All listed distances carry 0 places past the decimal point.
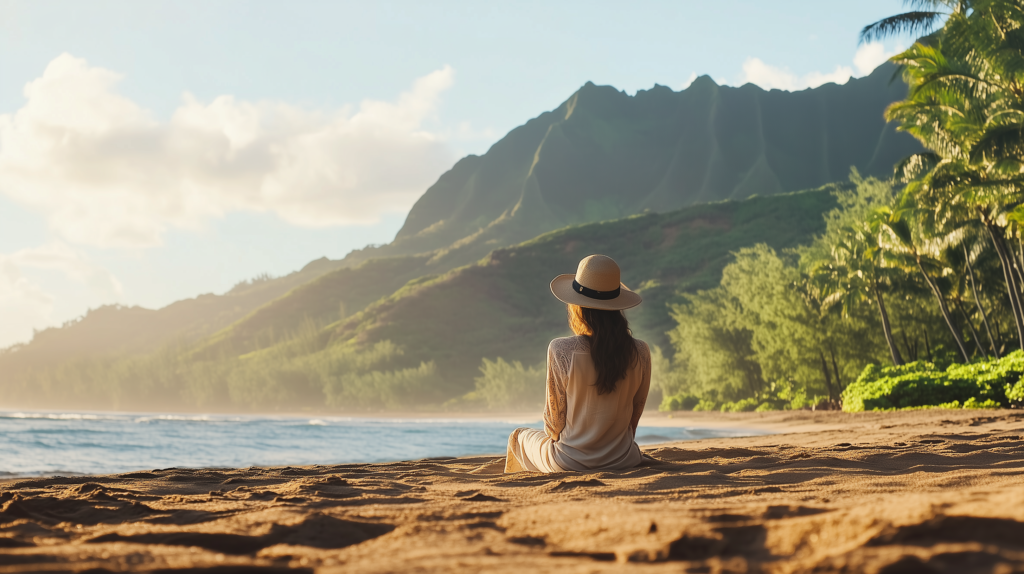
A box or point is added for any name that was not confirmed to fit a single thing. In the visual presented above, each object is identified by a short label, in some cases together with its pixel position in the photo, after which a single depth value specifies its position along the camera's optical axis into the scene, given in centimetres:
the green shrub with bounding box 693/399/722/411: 3616
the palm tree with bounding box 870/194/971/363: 2173
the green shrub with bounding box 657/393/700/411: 3872
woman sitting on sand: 412
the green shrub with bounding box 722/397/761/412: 3231
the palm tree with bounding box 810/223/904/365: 2430
